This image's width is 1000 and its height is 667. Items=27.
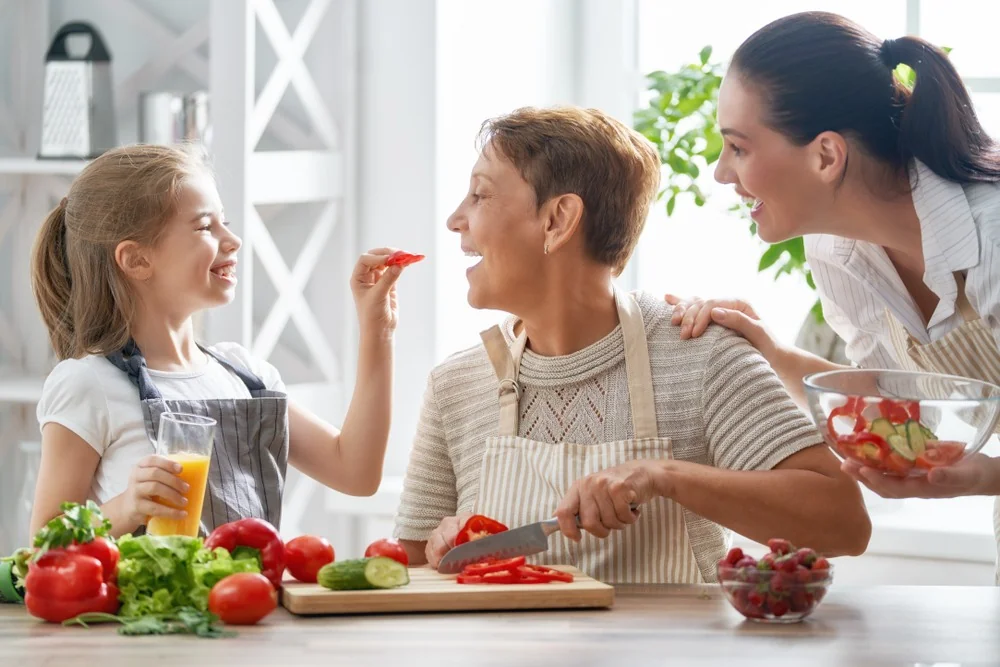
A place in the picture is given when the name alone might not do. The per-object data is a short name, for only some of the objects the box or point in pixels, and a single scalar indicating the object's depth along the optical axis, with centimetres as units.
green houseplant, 434
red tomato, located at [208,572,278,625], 297
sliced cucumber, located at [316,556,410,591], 304
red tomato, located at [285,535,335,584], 311
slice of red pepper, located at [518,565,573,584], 309
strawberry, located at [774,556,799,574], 298
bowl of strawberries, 298
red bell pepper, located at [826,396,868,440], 300
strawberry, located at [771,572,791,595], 297
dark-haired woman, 330
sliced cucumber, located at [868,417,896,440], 300
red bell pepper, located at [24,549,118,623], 295
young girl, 339
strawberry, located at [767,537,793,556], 301
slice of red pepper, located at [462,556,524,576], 311
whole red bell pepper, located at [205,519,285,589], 309
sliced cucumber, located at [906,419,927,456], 300
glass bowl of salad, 299
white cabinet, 415
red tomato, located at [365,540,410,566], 315
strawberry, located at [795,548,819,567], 299
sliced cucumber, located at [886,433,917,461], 301
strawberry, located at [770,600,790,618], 298
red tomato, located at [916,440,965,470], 302
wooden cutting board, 303
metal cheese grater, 428
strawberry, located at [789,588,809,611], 298
